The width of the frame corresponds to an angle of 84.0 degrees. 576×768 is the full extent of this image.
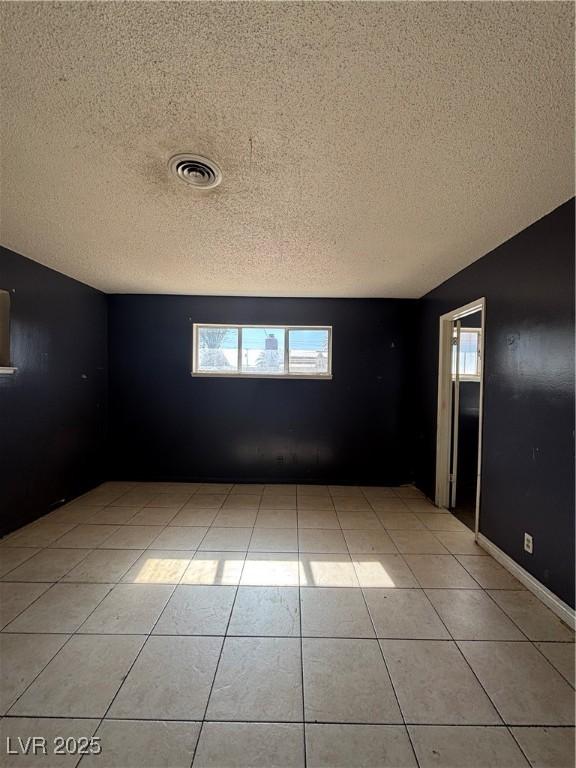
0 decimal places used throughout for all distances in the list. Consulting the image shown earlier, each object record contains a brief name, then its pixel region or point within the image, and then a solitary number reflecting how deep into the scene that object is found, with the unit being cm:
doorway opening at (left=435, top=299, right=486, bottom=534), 340
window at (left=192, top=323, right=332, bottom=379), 423
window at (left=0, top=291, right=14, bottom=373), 273
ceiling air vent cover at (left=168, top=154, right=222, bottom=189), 151
